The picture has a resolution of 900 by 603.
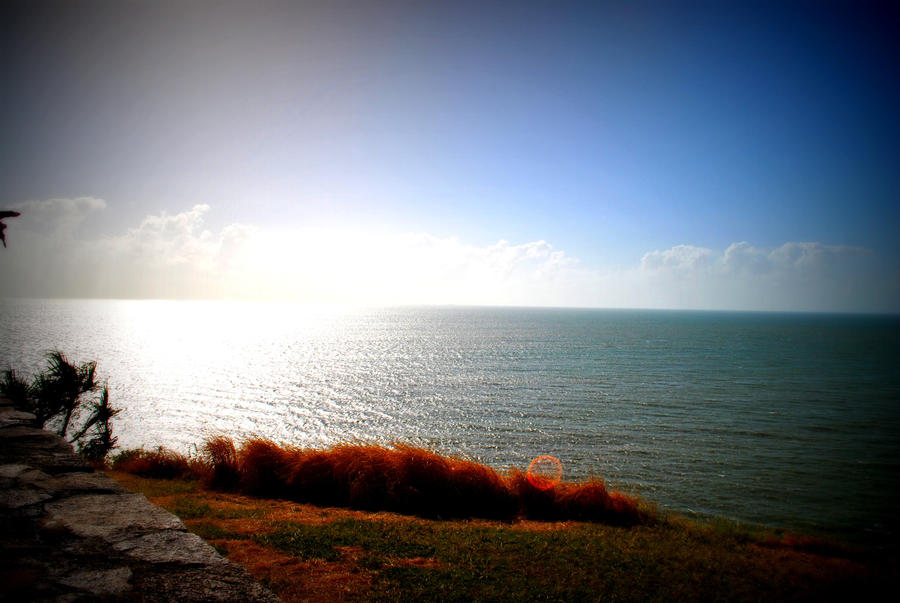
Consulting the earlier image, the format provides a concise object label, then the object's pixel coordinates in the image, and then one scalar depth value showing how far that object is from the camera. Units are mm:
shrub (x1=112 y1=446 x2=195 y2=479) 16609
